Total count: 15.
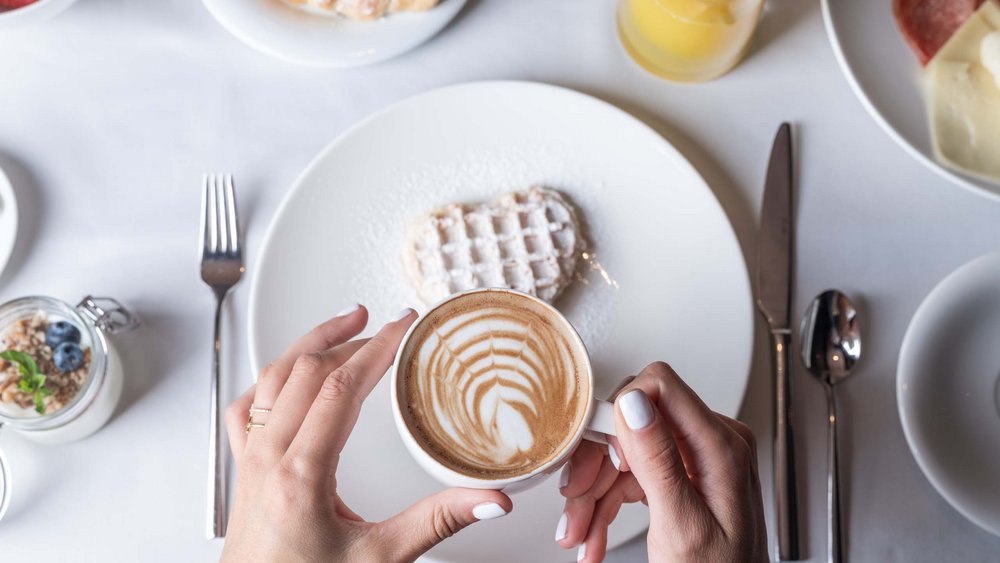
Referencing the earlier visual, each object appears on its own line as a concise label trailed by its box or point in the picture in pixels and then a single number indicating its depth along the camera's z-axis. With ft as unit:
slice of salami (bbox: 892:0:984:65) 3.58
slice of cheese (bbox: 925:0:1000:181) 3.44
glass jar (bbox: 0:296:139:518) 3.13
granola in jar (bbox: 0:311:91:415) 3.15
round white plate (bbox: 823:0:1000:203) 3.49
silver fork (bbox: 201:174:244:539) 3.55
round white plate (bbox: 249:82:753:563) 3.36
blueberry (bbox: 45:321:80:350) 3.26
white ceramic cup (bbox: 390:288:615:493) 2.42
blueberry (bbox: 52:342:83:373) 3.23
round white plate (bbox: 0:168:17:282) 3.52
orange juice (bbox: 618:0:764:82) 3.36
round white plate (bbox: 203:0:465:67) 3.60
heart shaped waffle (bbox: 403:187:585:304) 3.44
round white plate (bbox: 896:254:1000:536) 3.28
